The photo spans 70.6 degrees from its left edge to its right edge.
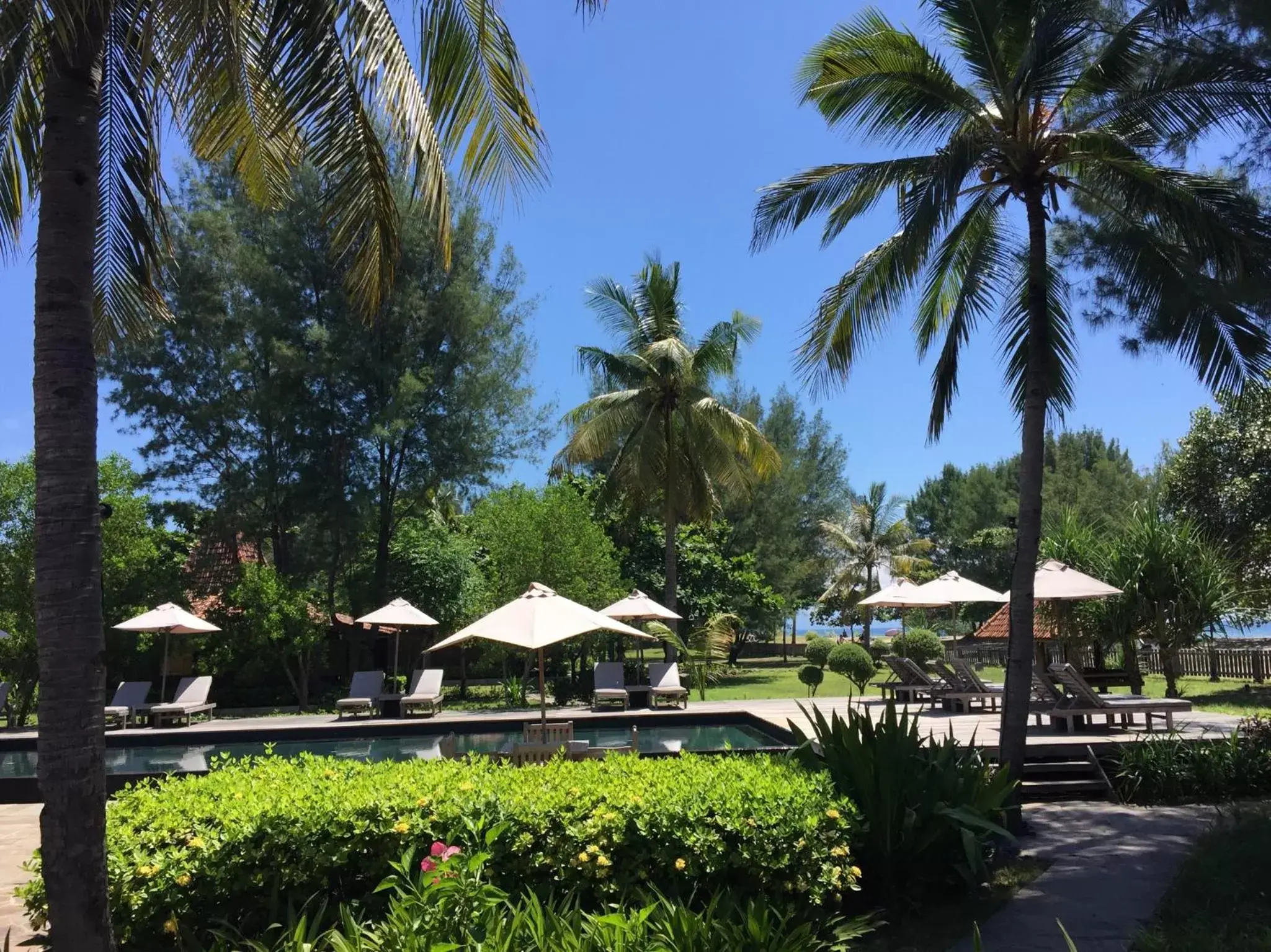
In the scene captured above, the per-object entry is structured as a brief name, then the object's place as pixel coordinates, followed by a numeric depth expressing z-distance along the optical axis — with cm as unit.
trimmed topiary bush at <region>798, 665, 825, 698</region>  1955
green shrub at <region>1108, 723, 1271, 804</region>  884
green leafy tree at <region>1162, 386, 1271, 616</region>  2072
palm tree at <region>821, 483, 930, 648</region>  4181
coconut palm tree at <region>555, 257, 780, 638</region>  2194
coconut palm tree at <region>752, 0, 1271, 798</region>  800
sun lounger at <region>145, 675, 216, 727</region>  1761
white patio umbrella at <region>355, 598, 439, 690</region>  1898
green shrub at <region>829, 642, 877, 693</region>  2017
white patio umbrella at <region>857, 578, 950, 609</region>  1853
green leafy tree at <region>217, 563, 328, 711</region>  2053
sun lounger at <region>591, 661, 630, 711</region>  1838
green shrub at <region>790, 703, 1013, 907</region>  577
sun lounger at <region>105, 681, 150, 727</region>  1733
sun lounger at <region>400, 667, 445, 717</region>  1839
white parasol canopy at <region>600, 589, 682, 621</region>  1844
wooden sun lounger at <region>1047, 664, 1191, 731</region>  1163
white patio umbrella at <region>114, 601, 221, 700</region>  1752
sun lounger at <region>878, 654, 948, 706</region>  1686
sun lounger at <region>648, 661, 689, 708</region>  1852
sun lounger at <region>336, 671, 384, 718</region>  1800
